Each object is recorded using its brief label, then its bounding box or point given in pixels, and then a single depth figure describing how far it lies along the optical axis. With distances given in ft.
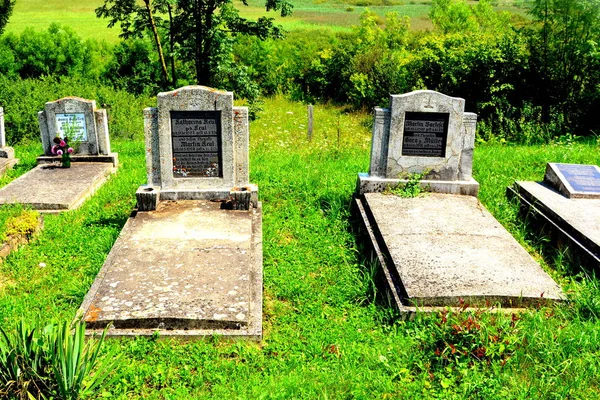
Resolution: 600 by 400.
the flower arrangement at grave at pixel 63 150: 28.48
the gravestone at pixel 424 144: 22.44
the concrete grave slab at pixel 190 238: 13.76
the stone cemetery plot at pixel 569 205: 18.22
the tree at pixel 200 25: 40.45
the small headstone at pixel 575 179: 22.08
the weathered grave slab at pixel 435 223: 14.88
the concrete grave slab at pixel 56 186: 23.12
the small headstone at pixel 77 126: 28.89
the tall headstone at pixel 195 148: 20.49
